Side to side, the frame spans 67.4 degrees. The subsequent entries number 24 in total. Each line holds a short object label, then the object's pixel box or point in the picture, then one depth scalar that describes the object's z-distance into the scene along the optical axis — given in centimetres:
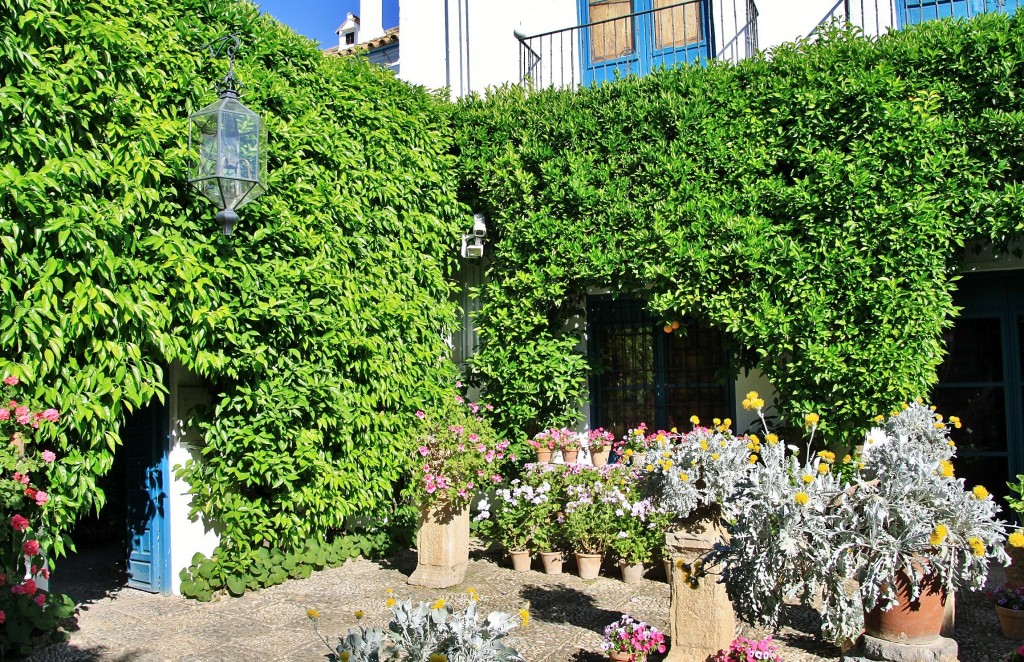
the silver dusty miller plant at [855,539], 314
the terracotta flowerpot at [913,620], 363
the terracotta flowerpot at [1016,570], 499
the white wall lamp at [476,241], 755
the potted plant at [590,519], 633
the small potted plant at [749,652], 374
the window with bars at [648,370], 766
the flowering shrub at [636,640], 409
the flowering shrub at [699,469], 399
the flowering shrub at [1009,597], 482
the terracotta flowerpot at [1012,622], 473
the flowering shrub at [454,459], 617
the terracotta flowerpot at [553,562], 650
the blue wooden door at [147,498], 592
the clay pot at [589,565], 632
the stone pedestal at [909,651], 363
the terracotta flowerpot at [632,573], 618
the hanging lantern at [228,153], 488
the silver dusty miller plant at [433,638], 327
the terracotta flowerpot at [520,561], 661
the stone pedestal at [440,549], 616
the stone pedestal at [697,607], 408
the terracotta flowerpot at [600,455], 748
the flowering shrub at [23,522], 419
